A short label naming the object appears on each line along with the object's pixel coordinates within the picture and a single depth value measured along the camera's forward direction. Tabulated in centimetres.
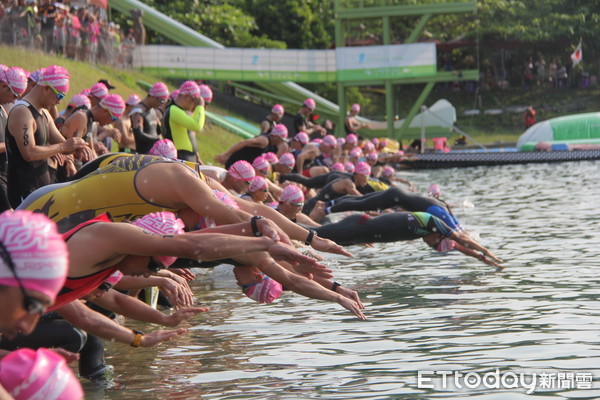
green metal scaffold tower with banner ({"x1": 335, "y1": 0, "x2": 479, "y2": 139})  4222
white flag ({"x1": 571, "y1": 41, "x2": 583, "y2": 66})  4984
